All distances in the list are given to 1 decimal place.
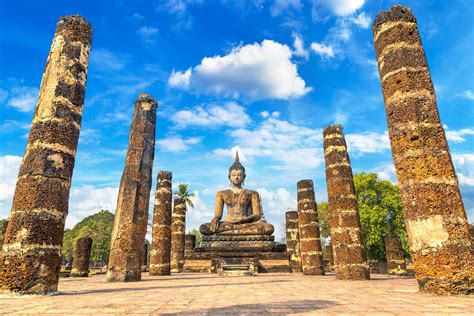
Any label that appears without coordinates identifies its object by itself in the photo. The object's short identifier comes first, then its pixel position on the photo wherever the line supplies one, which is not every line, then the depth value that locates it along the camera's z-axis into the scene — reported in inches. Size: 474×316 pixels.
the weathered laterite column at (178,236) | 741.3
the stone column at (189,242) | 888.3
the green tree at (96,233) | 1670.8
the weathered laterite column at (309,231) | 542.0
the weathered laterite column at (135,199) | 366.0
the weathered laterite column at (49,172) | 223.0
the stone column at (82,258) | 613.9
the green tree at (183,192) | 1505.9
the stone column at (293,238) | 787.4
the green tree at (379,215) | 1091.9
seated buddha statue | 675.4
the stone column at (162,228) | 544.7
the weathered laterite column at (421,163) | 207.8
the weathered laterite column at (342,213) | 390.0
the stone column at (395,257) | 616.4
